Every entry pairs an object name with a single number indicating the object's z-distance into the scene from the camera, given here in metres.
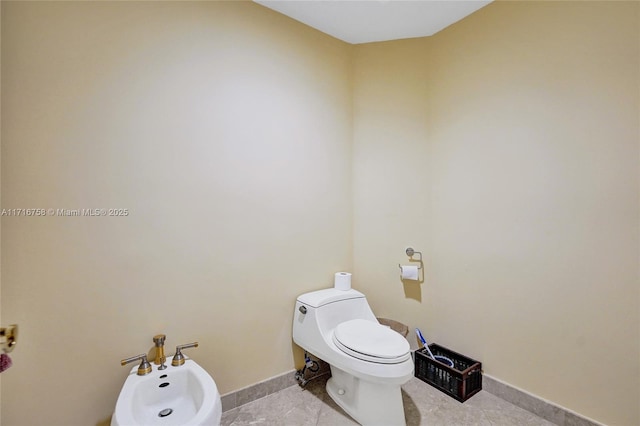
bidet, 1.07
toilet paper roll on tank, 2.03
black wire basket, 1.74
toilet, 1.42
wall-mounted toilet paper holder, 2.13
